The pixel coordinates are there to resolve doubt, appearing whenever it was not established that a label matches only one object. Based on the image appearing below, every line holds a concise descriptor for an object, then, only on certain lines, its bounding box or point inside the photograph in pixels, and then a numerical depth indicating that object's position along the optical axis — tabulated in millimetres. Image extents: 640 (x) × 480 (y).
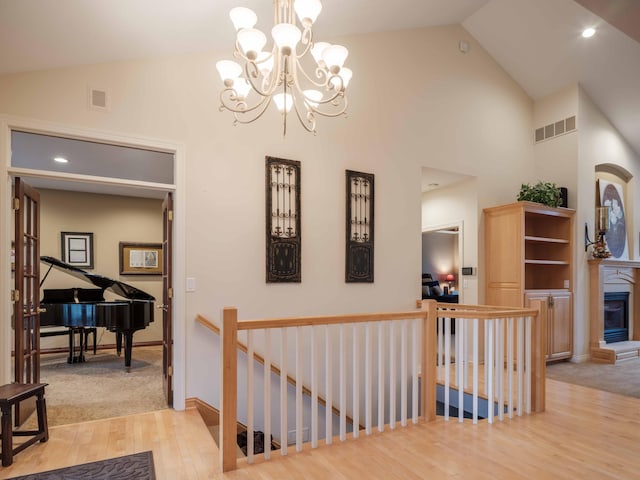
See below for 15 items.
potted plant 5449
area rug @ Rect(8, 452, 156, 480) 2428
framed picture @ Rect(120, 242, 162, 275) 7051
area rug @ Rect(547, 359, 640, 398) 4336
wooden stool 2533
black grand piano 4984
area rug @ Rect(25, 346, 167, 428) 3727
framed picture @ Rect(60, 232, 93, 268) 6672
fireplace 6375
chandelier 2395
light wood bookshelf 5262
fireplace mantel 5652
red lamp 10836
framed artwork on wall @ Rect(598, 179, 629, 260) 6328
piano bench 5828
